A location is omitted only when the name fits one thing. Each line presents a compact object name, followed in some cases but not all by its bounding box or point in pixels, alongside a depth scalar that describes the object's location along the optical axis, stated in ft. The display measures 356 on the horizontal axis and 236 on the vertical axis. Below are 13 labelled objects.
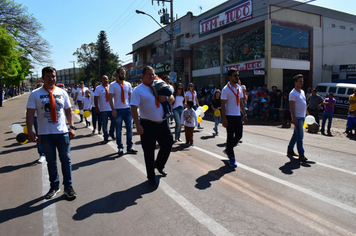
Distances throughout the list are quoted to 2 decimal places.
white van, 58.03
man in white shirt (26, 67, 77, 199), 13.23
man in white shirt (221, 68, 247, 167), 19.12
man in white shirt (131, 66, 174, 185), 15.11
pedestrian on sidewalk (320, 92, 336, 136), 37.02
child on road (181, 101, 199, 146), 26.43
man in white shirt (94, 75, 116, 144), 27.64
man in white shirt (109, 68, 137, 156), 22.66
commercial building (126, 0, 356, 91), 71.15
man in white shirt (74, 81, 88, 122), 46.17
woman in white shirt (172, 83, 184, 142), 28.09
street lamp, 76.02
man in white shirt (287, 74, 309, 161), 20.69
